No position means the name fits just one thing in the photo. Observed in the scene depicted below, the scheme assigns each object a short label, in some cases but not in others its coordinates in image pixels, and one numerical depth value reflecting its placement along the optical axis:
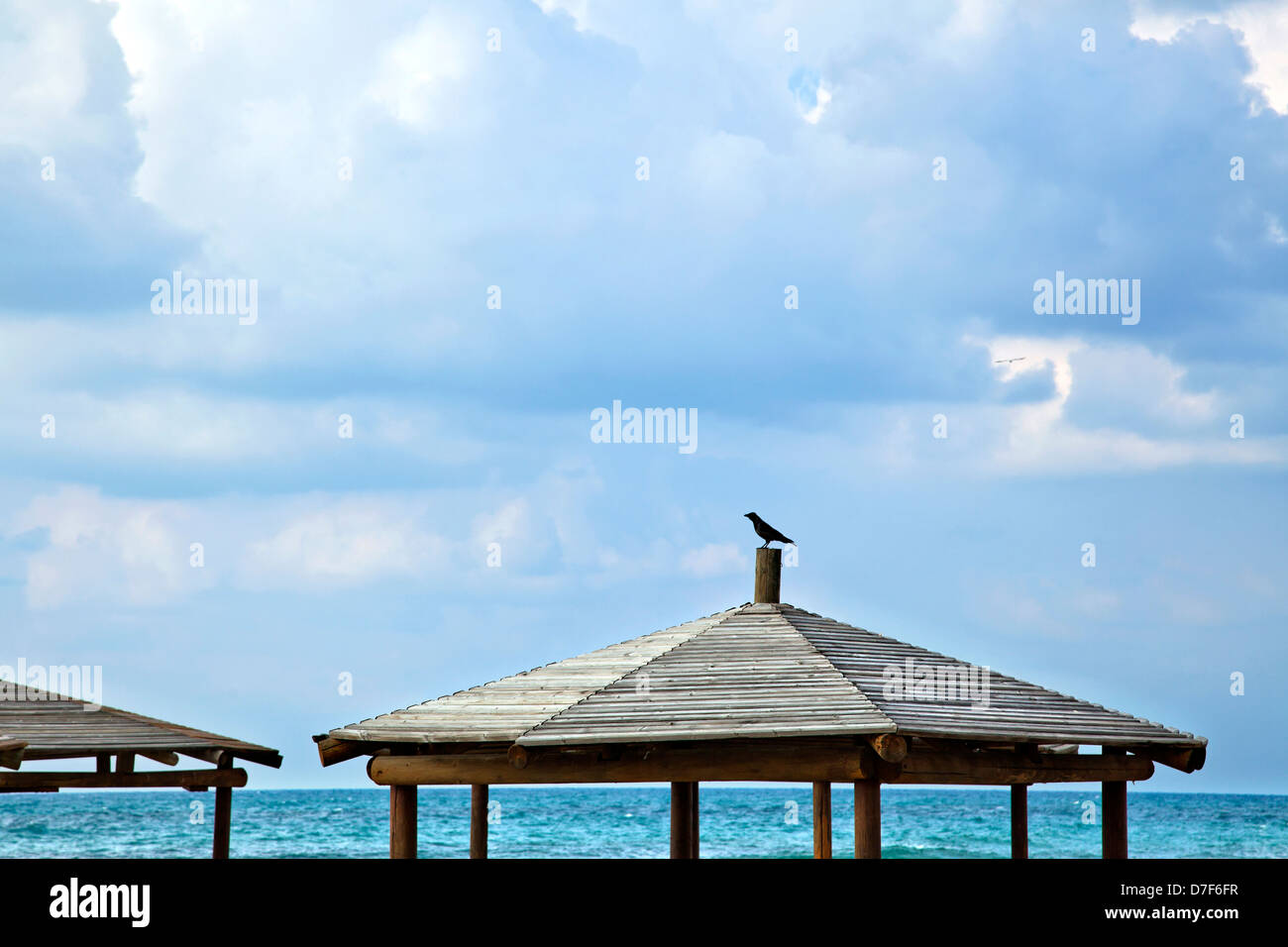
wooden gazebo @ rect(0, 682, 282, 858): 13.62
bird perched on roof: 13.66
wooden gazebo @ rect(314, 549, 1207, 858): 10.84
